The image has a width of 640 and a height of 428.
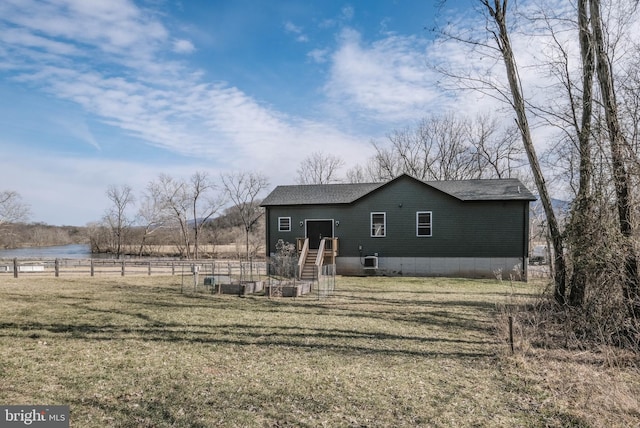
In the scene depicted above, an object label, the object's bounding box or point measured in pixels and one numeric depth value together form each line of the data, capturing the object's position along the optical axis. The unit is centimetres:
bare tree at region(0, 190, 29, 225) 3716
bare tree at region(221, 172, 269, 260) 4191
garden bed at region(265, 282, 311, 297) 1250
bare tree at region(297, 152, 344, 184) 3972
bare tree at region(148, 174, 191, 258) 4175
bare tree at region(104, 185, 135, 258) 4600
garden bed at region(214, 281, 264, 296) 1275
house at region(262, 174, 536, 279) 1850
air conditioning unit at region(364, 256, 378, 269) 1956
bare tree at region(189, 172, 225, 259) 4222
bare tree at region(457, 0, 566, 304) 952
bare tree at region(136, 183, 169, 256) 4262
